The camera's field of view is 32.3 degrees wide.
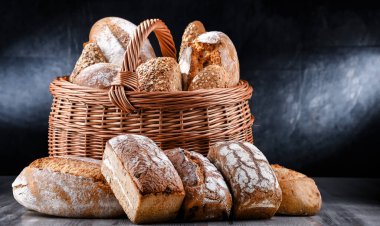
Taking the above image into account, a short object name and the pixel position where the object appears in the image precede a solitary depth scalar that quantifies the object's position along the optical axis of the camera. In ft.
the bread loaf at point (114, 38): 9.03
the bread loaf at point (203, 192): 6.81
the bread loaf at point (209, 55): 8.69
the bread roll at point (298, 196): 7.34
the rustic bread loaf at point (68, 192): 7.07
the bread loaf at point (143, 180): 6.57
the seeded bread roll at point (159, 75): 8.00
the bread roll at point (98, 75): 8.11
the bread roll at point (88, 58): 8.77
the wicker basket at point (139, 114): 7.71
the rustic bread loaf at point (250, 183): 6.93
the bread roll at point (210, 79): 8.14
